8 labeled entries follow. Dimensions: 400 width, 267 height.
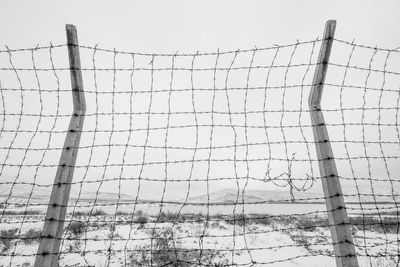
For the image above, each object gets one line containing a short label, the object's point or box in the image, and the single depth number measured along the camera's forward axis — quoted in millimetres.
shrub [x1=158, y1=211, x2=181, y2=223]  14112
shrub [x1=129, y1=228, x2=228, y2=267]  6008
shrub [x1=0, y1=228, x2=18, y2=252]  7568
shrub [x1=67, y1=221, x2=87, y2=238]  9109
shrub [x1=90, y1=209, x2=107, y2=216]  15236
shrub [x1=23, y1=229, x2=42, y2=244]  8930
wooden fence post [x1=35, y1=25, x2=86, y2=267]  2393
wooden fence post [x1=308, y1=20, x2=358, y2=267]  2430
